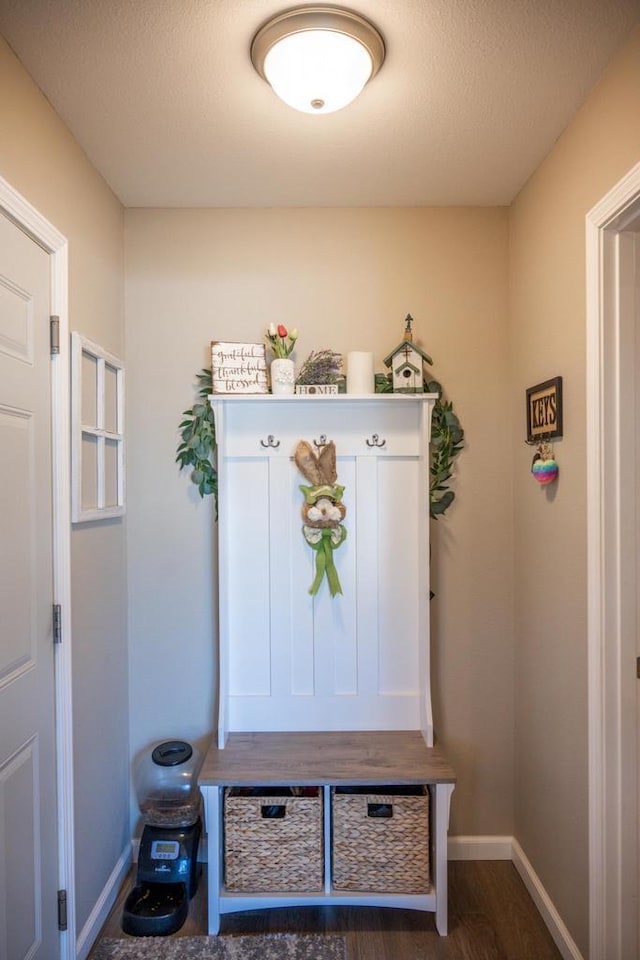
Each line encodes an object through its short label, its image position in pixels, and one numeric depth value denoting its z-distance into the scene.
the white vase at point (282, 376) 2.11
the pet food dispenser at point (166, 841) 1.89
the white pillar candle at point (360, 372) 2.12
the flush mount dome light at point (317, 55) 1.31
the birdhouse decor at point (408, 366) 2.11
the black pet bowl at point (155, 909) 1.86
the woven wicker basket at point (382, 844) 1.90
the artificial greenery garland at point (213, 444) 2.22
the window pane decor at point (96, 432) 1.76
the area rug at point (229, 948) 1.77
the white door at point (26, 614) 1.39
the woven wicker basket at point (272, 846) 1.90
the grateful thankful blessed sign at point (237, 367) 2.11
